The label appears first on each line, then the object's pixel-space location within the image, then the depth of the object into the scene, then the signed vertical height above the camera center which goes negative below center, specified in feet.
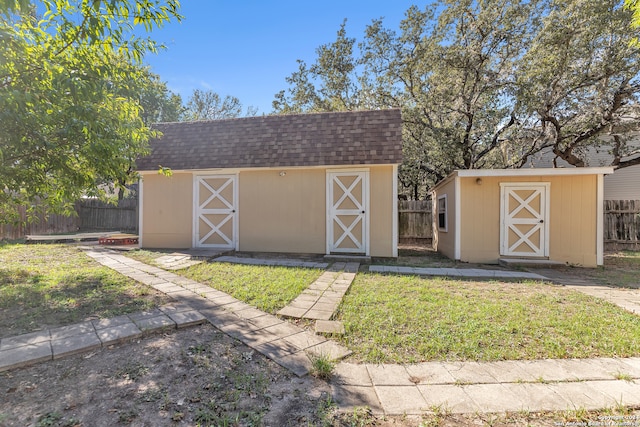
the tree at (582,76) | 25.11 +13.65
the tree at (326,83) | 43.75 +21.59
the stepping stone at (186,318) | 9.86 -3.83
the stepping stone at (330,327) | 9.55 -3.98
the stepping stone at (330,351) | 8.08 -4.07
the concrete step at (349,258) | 22.93 -3.65
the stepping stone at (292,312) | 11.05 -3.95
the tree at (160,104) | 52.80 +21.51
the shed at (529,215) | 22.12 +0.05
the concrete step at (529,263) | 22.03 -3.75
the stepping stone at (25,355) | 7.22 -3.86
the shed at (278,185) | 24.03 +2.61
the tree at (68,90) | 9.71 +4.71
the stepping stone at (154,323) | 9.32 -3.80
